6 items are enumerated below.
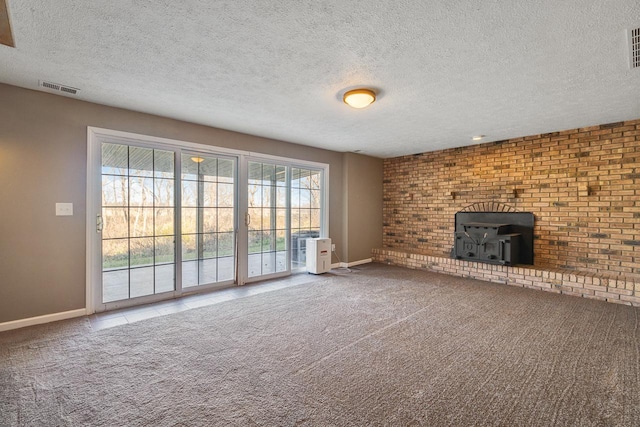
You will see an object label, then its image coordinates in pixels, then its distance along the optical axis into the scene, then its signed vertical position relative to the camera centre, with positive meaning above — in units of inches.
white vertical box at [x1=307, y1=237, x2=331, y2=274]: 215.9 -30.4
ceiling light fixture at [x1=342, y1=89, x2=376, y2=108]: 116.9 +46.9
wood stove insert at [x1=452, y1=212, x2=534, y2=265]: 187.9 -16.9
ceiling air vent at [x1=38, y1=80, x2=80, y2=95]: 115.2 +50.5
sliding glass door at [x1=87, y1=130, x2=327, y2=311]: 139.9 -2.5
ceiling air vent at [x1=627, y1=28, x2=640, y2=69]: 79.9 +48.6
